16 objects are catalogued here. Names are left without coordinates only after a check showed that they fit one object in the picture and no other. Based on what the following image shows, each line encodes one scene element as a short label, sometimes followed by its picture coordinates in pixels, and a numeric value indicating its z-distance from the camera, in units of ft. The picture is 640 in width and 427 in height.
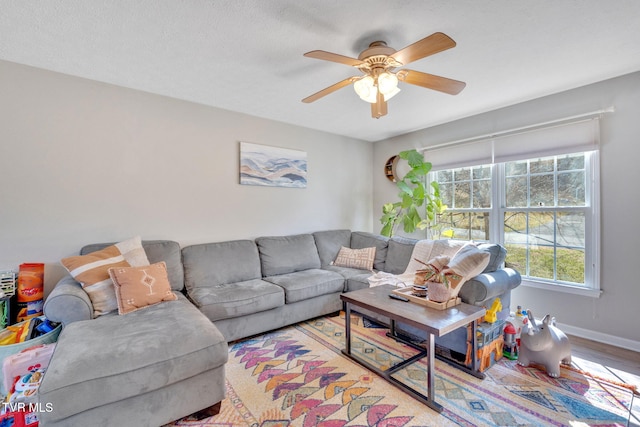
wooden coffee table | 5.50
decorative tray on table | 6.44
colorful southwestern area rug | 5.18
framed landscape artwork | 11.07
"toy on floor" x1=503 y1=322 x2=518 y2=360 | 7.21
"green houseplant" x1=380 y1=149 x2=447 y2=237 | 11.82
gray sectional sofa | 4.31
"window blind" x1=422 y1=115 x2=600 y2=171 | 8.65
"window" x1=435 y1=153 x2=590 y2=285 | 9.05
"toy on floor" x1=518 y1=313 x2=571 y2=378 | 6.48
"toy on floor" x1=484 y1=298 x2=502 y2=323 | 6.97
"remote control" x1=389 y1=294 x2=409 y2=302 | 6.93
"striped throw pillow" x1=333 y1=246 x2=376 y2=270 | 11.46
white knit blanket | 9.18
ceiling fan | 5.49
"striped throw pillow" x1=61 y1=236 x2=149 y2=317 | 6.49
